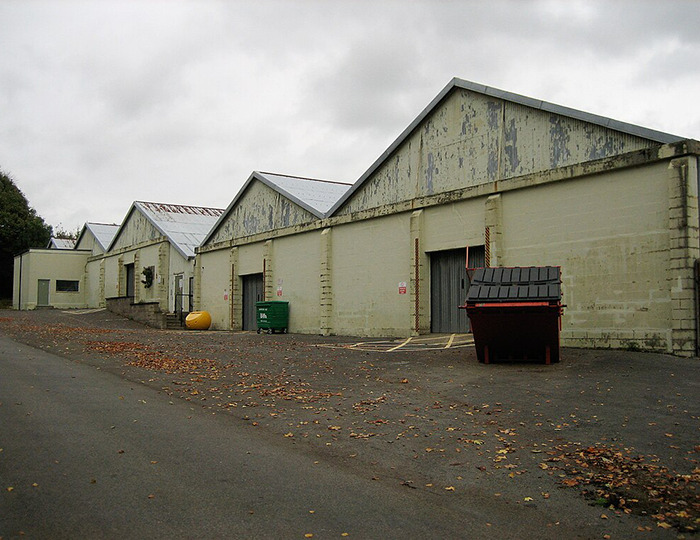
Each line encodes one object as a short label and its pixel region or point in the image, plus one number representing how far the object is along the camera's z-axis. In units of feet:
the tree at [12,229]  168.35
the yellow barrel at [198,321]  100.12
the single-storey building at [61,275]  151.64
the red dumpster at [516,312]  37.93
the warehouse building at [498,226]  43.75
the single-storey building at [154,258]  114.73
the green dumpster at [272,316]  81.61
